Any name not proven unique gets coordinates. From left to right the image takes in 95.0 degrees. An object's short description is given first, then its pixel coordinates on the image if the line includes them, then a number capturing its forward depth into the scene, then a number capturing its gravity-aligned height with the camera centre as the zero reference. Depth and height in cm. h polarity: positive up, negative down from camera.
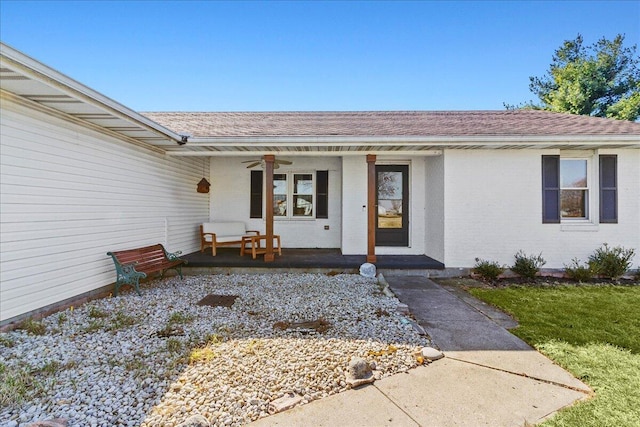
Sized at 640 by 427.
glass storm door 764 +23
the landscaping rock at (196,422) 186 -134
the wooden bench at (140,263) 487 -92
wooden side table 694 -81
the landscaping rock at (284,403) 213 -142
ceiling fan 740 +131
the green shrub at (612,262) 588 -98
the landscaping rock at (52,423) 180 -132
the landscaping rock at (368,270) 611 -118
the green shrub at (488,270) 600 -117
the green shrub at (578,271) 593 -117
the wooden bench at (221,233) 760 -54
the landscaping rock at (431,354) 288 -139
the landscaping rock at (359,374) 244 -136
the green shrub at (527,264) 602 -105
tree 1722 +792
